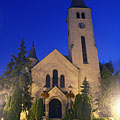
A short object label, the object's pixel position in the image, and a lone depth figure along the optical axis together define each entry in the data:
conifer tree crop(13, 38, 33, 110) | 22.08
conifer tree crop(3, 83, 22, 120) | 18.03
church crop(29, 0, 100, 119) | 23.23
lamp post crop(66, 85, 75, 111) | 22.70
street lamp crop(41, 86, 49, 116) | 22.44
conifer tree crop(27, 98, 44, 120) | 19.32
